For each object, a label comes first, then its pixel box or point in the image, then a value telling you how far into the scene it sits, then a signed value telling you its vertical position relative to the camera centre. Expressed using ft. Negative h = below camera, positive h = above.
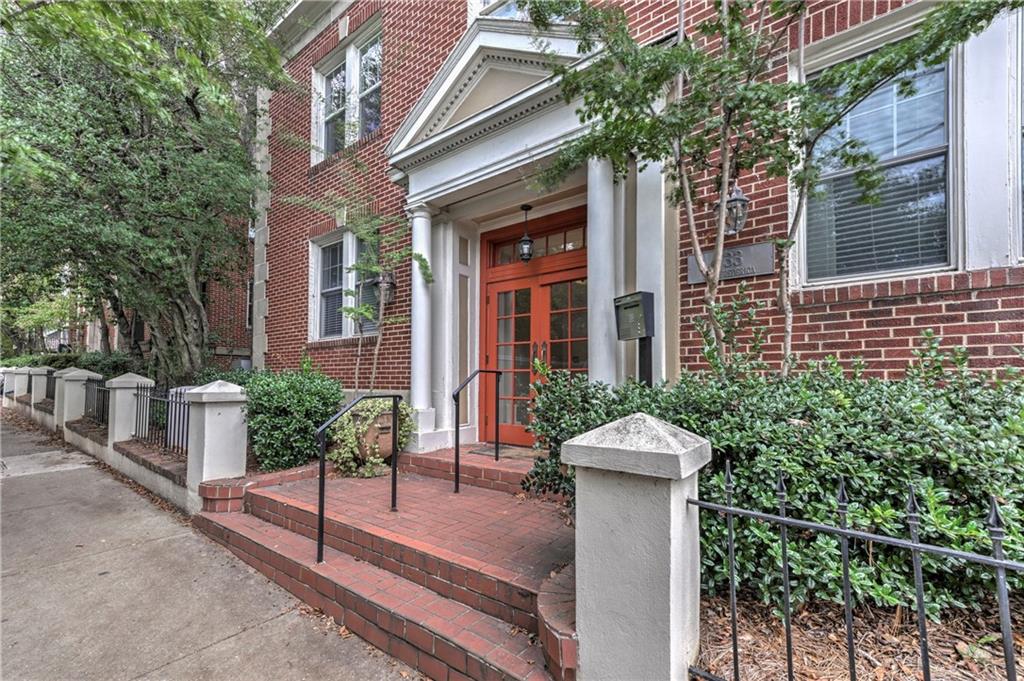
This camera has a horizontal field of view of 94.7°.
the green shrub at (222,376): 22.44 -1.57
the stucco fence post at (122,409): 20.92 -2.90
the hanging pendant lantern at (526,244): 17.05 +3.69
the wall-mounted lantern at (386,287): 19.42 +2.41
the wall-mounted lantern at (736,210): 10.73 +3.19
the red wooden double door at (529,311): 16.63 +1.31
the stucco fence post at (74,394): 27.89 -2.98
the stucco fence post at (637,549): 5.47 -2.49
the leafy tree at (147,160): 17.33 +7.92
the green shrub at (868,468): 5.72 -1.58
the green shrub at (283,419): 15.92 -2.57
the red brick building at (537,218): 9.50 +3.79
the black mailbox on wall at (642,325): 11.44 +0.52
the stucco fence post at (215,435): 14.52 -2.83
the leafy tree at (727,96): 7.95 +4.65
